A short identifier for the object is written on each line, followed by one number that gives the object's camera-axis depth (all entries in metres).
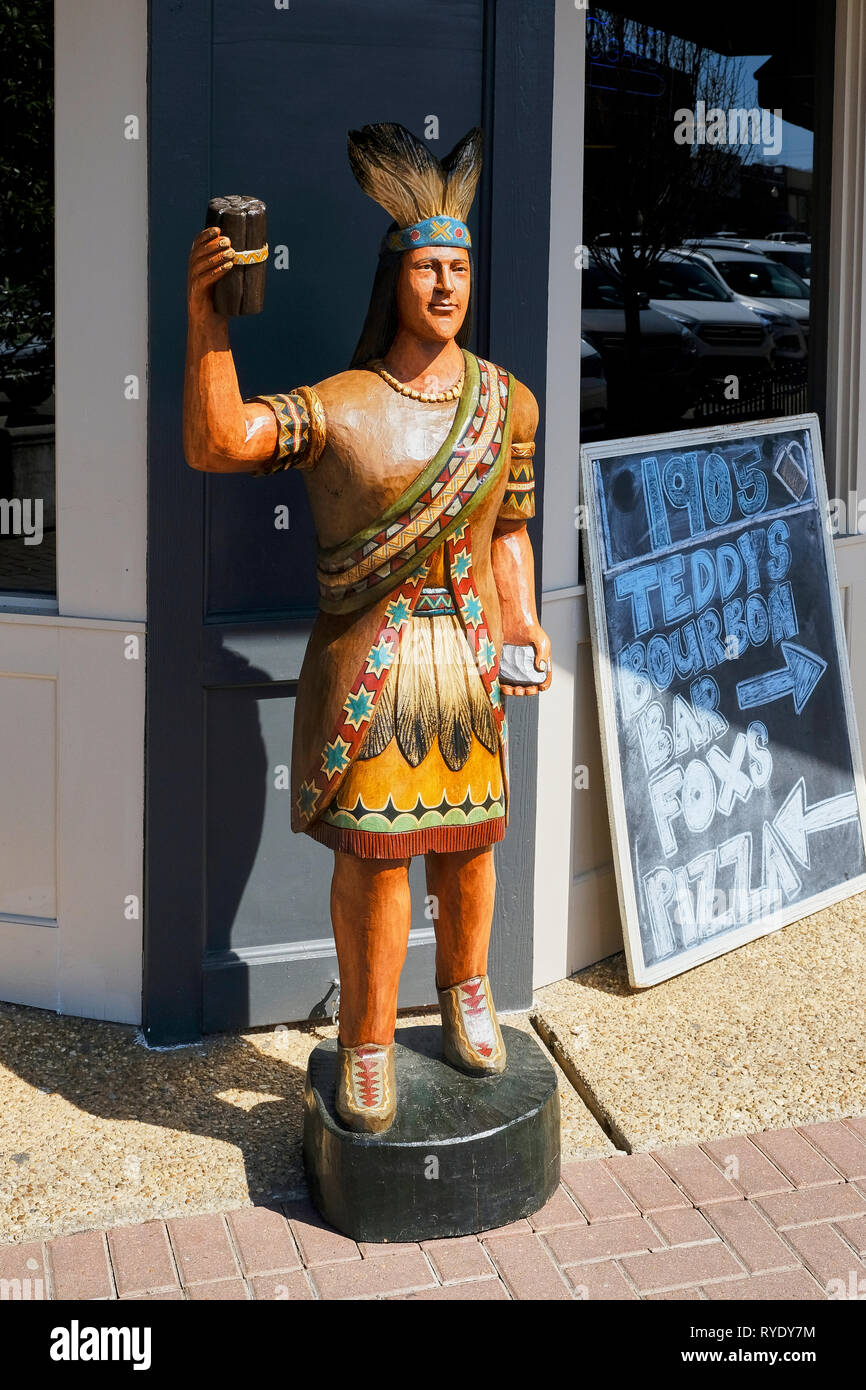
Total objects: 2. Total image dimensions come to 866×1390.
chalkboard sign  4.71
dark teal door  3.96
